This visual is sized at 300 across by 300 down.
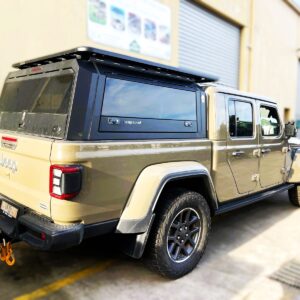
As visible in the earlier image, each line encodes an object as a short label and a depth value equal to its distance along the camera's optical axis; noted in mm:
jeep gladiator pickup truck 2758
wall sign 7324
